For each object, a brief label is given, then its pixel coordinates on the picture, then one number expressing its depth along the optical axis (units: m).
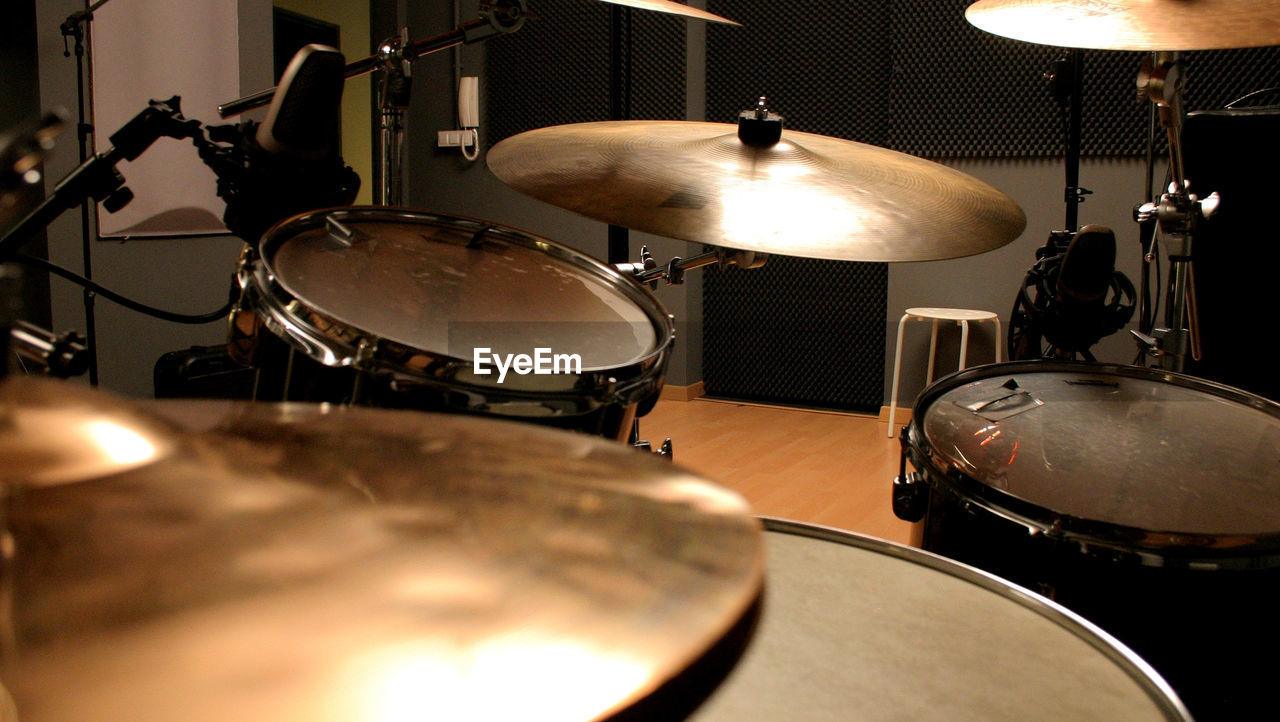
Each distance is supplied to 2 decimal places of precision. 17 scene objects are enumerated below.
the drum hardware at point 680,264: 1.28
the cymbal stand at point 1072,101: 2.85
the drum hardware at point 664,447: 1.19
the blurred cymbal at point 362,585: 0.20
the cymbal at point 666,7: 1.39
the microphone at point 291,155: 1.06
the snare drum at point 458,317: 0.81
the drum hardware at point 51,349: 0.29
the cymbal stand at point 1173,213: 1.43
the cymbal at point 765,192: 1.05
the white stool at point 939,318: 3.78
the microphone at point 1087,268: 1.46
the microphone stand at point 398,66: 1.45
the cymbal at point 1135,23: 1.30
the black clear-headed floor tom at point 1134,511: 0.84
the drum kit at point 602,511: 0.21
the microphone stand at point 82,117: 2.72
